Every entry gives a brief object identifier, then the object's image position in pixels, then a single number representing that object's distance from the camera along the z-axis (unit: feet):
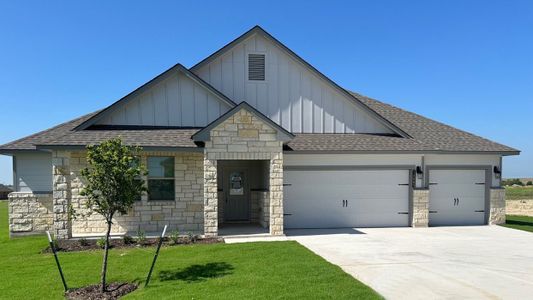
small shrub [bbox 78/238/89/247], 31.86
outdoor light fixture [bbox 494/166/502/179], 45.16
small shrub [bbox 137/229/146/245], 32.76
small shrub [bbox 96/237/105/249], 31.37
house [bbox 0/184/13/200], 105.79
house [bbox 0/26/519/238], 34.94
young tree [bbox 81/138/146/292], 20.98
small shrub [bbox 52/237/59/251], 30.74
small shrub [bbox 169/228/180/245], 32.59
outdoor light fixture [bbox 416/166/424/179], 42.80
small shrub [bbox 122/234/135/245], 32.81
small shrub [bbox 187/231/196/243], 33.20
